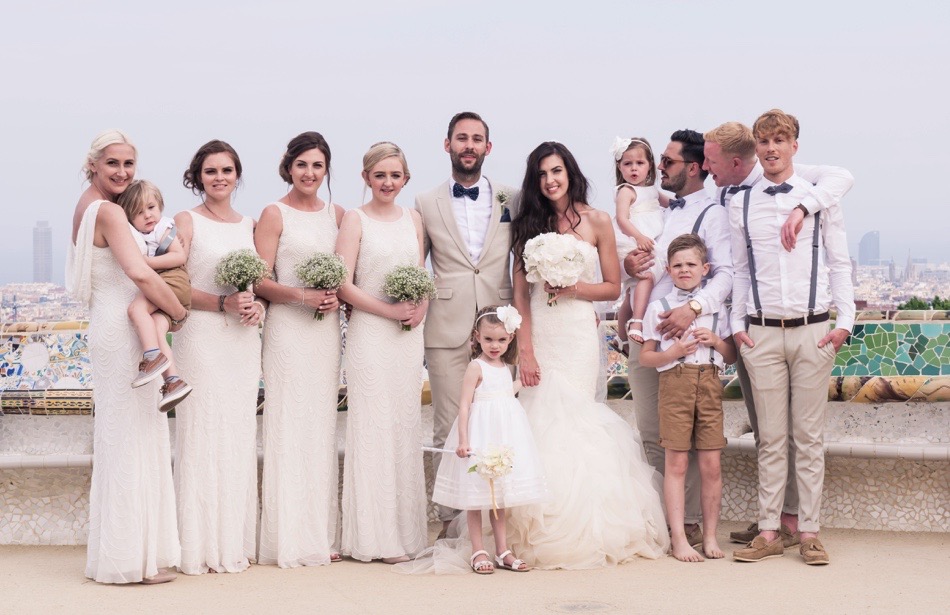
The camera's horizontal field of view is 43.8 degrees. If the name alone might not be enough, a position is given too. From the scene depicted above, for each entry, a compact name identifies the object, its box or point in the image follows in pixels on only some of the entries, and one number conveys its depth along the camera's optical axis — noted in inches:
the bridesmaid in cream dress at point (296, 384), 281.0
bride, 271.0
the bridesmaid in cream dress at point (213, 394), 272.2
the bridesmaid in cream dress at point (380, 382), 284.0
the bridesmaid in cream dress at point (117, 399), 259.3
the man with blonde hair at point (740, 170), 287.0
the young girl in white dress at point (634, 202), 300.4
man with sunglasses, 281.0
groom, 293.3
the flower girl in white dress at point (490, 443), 264.7
